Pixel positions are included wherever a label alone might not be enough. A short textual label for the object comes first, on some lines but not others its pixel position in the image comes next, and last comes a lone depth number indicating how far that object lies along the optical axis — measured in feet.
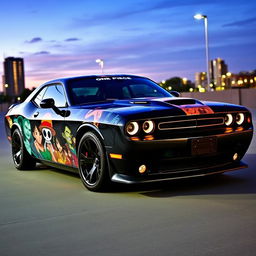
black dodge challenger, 13.02
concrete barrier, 79.20
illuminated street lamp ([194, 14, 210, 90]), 84.90
